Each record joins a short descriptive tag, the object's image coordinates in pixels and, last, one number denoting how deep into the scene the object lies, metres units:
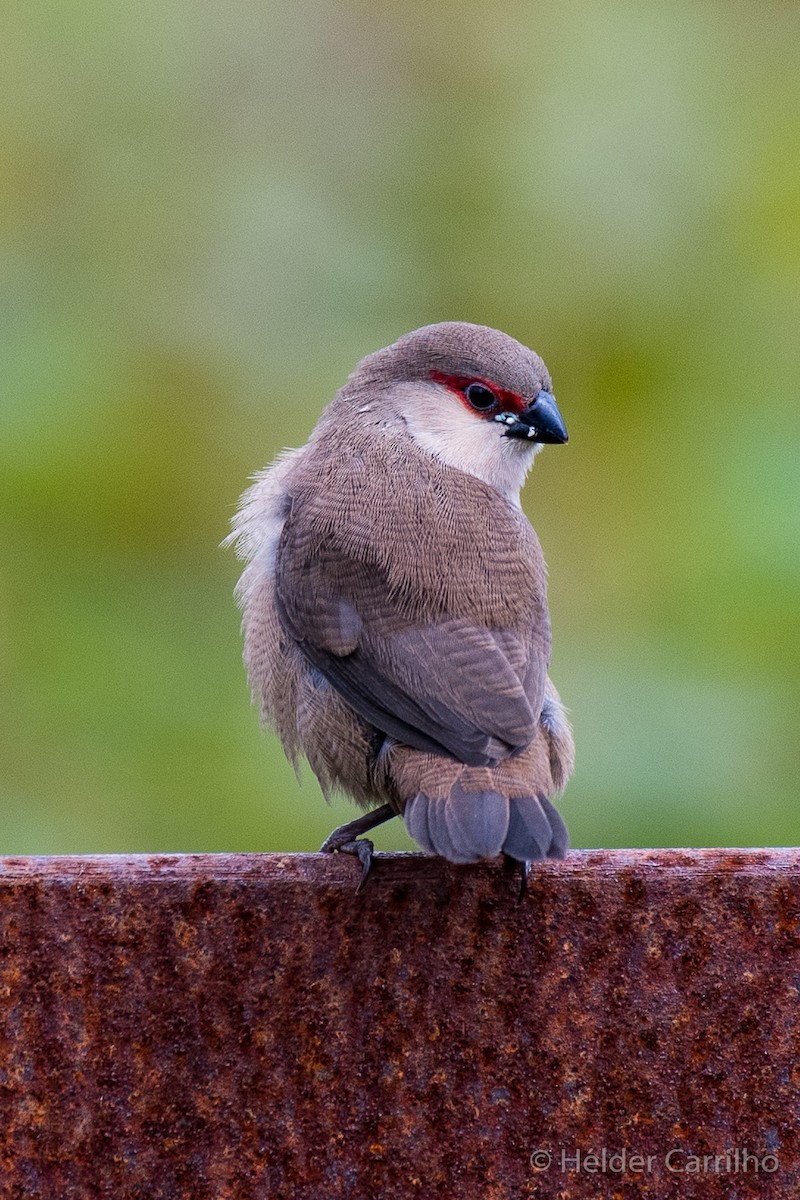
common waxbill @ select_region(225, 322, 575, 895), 2.84
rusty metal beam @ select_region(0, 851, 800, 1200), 2.79
